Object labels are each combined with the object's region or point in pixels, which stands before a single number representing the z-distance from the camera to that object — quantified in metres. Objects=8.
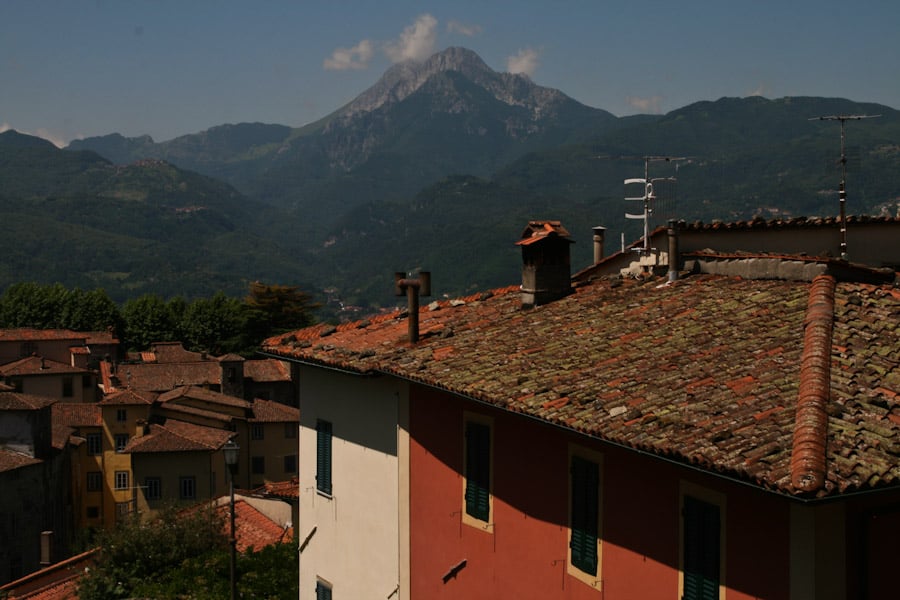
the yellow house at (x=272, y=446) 71.06
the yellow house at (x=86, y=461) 63.53
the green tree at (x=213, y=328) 118.12
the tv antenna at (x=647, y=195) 16.68
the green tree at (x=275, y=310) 122.50
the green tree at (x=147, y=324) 116.25
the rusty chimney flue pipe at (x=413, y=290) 14.77
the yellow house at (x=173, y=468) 59.66
